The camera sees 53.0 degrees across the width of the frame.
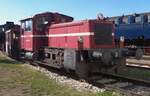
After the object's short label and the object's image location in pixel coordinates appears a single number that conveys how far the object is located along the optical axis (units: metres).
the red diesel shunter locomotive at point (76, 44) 6.20
